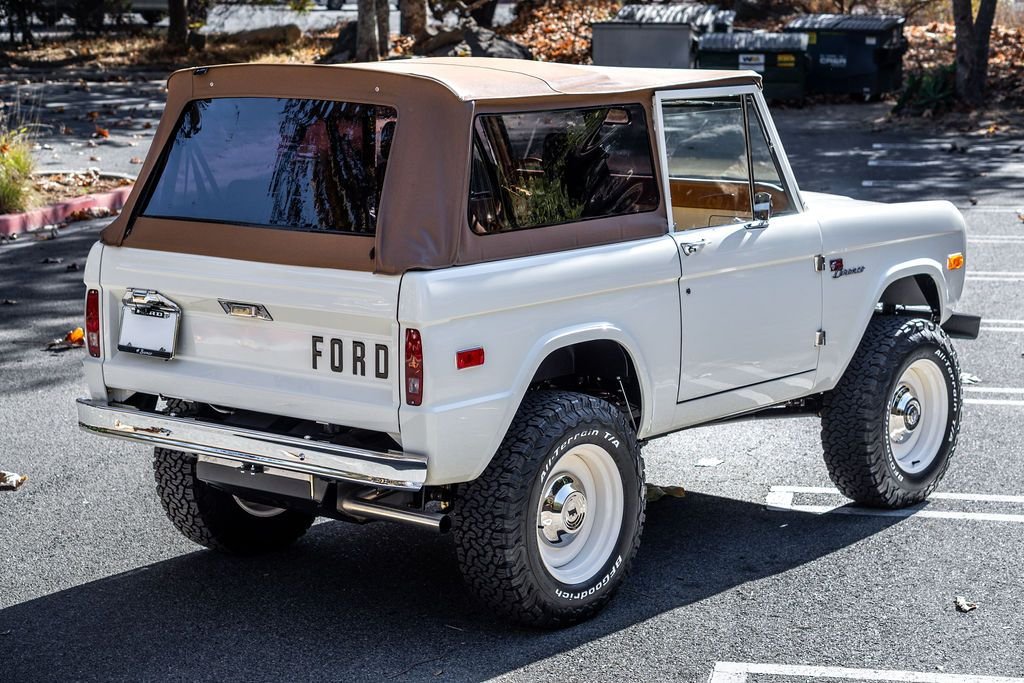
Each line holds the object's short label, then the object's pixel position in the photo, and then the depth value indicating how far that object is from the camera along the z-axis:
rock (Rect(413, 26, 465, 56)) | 24.70
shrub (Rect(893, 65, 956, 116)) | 21.25
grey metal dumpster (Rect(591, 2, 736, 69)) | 23.41
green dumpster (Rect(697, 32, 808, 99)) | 23.17
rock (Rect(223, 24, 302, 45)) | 28.00
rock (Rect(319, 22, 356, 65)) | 24.97
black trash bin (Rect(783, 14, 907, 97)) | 23.38
